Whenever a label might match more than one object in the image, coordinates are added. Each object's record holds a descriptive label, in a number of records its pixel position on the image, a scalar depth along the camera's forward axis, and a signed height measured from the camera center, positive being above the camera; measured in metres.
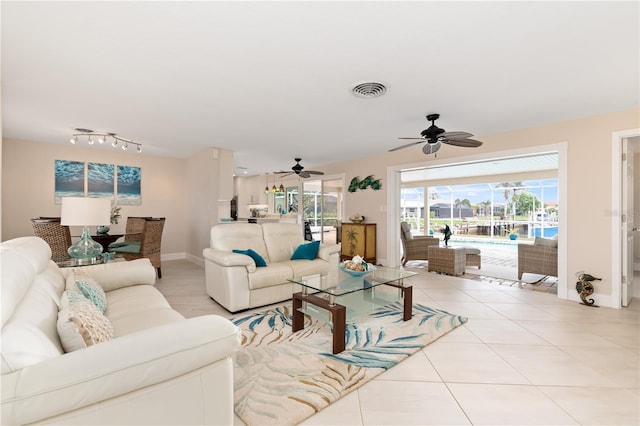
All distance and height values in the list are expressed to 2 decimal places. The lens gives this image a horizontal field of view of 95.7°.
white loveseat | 3.22 -0.63
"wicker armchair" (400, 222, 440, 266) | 6.11 -0.61
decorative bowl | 2.99 -0.59
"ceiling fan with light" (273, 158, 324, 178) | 6.11 +0.92
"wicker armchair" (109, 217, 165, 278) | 4.56 -0.52
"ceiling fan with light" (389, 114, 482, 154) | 3.34 +0.92
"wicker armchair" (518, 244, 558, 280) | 4.43 -0.68
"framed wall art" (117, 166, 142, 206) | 5.99 +0.59
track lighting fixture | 4.47 +1.25
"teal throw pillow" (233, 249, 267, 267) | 3.47 -0.51
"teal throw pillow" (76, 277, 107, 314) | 1.83 -0.52
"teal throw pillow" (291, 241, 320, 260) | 4.01 -0.51
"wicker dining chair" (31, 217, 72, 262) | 3.79 -0.28
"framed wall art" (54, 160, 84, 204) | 5.40 +0.64
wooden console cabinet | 6.23 -0.56
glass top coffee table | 2.34 -0.75
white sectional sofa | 0.94 -0.57
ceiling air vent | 2.75 +1.24
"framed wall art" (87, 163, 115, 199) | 5.69 +0.66
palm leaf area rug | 1.73 -1.11
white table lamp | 2.64 +0.00
